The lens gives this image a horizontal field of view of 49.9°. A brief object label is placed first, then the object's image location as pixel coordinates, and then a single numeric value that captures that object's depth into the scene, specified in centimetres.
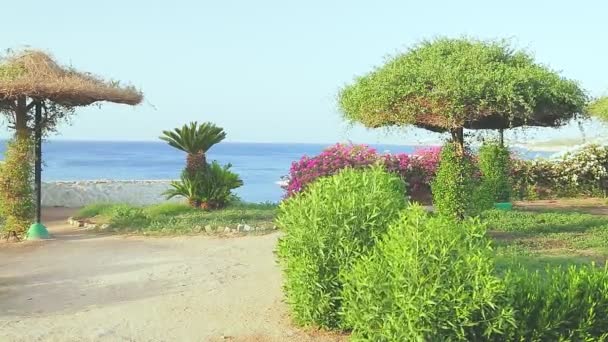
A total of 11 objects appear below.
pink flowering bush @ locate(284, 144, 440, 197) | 1369
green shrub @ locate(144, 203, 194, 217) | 1391
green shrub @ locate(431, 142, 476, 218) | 1037
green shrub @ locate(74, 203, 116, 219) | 1484
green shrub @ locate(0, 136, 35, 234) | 1154
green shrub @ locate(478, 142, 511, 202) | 1495
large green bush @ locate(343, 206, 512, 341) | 398
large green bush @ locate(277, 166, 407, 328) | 527
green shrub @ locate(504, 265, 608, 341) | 421
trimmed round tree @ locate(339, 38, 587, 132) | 996
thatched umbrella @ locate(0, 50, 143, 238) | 1098
